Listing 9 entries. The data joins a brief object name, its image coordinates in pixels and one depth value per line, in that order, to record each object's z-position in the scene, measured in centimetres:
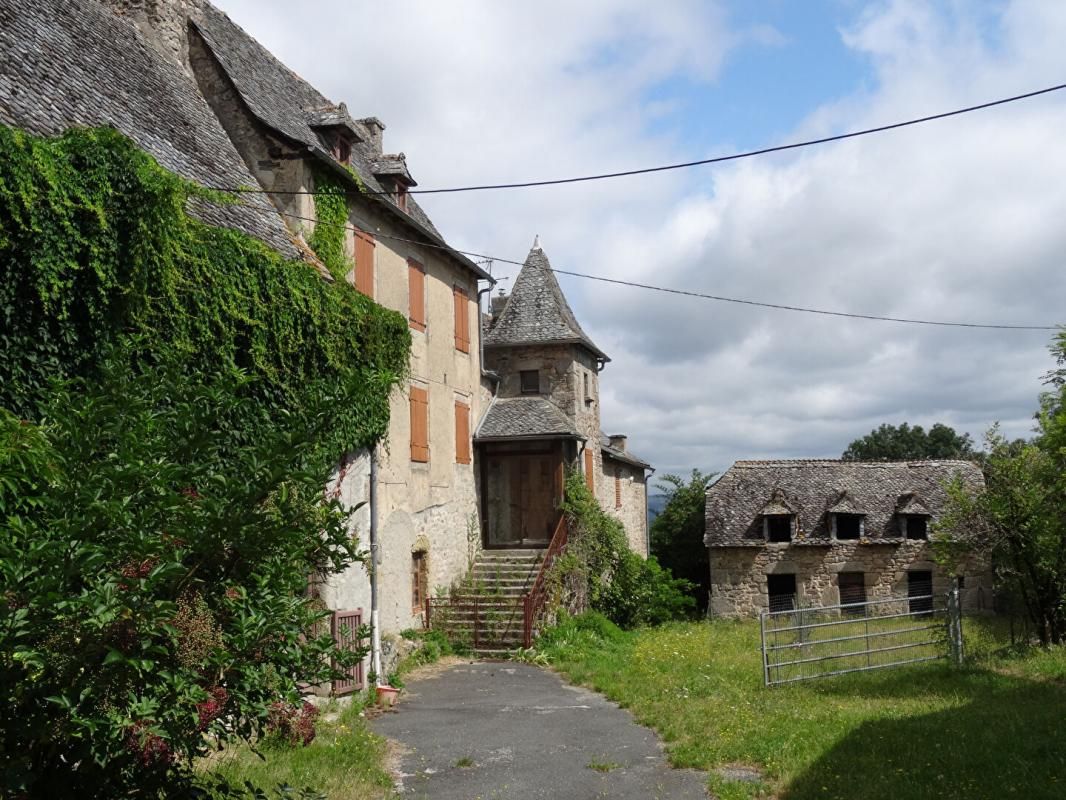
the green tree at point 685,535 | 3331
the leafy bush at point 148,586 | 372
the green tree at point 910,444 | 6144
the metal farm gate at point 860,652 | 1475
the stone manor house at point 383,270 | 1202
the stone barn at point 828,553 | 2903
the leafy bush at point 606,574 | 2122
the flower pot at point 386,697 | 1291
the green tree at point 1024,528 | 1662
